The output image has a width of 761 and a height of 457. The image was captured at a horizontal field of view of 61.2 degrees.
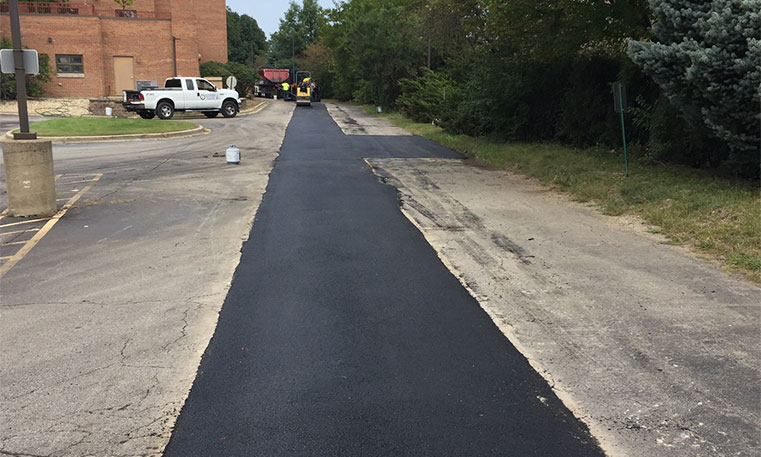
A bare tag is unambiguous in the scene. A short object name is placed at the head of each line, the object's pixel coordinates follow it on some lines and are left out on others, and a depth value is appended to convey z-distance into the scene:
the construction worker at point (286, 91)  61.69
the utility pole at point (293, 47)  102.54
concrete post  10.25
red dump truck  65.44
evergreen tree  10.16
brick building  44.66
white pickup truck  32.00
